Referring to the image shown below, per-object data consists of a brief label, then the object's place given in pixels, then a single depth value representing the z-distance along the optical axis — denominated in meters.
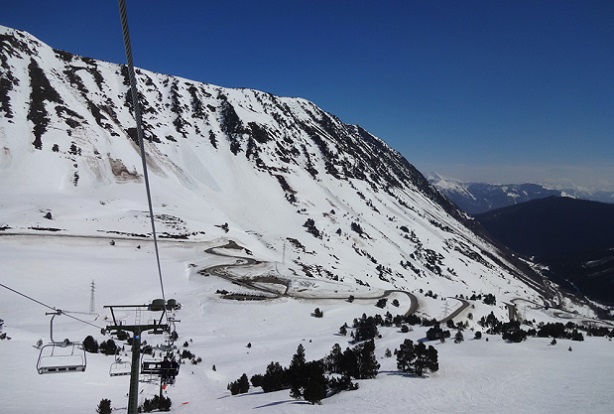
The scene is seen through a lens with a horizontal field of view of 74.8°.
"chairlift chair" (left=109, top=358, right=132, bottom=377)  30.70
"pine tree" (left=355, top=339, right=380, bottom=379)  29.05
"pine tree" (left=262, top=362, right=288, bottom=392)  27.31
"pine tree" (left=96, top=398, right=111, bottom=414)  20.76
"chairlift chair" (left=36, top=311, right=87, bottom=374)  12.03
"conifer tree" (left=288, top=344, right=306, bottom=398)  23.98
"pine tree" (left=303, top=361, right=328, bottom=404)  22.56
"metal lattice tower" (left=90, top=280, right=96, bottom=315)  47.53
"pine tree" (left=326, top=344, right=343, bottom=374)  31.47
